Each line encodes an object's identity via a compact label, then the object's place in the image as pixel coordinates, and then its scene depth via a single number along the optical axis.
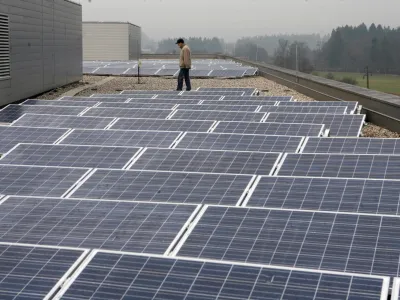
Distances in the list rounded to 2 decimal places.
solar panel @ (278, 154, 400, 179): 8.37
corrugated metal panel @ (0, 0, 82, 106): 20.97
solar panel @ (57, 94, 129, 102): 20.31
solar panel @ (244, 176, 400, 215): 6.75
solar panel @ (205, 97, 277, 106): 19.14
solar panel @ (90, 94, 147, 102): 21.02
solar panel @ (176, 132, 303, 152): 10.85
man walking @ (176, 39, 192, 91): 23.08
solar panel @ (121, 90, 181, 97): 22.62
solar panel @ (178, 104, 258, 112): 17.47
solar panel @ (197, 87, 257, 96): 23.80
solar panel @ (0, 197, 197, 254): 5.77
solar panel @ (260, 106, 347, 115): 15.97
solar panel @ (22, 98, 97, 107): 19.03
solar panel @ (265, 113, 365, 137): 13.27
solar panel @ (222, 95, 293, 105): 20.06
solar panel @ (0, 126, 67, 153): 12.21
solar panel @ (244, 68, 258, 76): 36.19
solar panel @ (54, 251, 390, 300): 4.19
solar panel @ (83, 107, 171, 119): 15.93
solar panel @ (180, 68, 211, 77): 35.75
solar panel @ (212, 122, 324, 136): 12.55
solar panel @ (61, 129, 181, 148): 11.64
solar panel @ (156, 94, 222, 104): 21.26
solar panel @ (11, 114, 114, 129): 14.32
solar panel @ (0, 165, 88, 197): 8.06
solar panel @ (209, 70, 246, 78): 35.50
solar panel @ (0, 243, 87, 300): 4.48
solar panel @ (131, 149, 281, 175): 9.07
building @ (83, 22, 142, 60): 61.84
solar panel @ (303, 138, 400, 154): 10.18
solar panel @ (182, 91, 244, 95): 22.30
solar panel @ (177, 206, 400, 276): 5.03
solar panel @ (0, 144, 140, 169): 9.85
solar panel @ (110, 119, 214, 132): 13.41
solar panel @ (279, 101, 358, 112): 16.44
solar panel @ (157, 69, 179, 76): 36.84
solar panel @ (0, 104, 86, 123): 16.44
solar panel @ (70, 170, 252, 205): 7.46
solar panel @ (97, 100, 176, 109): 18.13
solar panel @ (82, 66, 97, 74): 38.43
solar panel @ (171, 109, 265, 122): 15.06
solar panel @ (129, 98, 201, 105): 19.33
